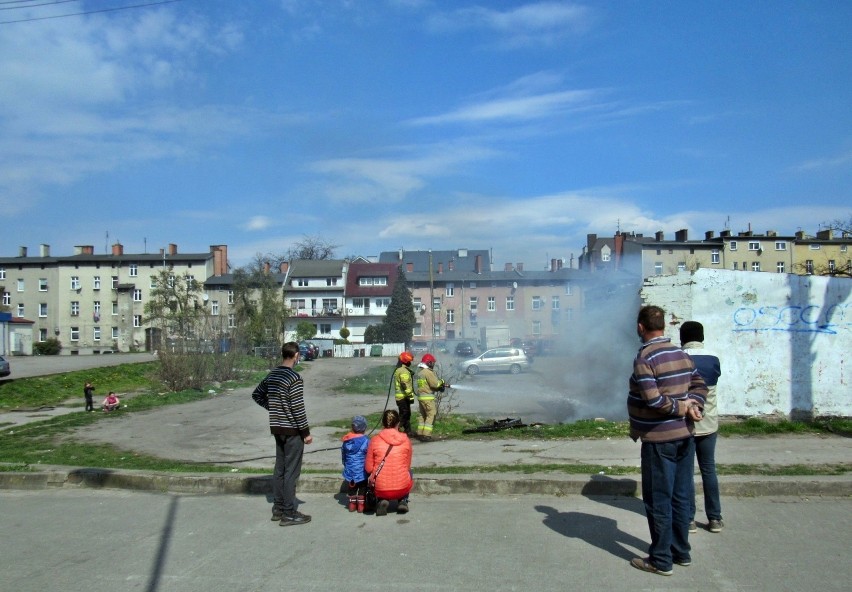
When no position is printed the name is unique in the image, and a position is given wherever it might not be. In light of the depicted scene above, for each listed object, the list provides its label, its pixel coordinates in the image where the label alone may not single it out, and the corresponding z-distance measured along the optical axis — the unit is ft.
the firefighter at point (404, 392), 36.70
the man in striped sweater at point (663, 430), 15.85
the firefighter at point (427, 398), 36.01
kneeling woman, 22.02
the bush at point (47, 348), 213.05
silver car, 119.75
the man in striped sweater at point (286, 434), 21.53
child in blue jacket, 22.90
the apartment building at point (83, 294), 256.93
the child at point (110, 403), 59.47
